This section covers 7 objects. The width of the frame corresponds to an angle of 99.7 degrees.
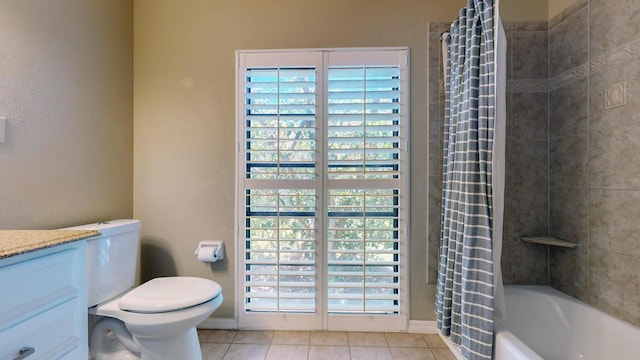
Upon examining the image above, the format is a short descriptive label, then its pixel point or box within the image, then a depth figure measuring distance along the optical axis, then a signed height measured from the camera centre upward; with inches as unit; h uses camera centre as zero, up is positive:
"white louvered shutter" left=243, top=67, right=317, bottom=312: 71.4 -3.6
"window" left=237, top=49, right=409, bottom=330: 70.6 -2.9
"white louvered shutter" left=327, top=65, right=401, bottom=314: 70.2 -2.9
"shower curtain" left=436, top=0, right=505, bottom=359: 48.6 -2.6
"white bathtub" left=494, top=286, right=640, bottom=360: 48.6 -31.0
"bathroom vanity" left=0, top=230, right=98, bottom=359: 28.8 -14.0
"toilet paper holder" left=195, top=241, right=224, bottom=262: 71.0 -19.5
